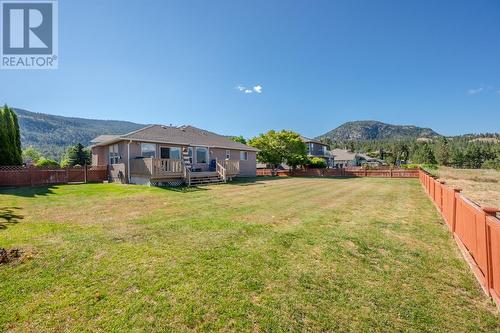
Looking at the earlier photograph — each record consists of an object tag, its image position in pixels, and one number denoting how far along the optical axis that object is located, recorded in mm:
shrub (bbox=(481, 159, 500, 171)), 77250
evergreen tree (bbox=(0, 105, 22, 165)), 16922
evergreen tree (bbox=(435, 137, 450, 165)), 91688
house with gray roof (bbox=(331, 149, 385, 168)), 63212
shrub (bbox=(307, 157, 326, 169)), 36438
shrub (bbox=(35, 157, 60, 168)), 26009
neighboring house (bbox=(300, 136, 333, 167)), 49312
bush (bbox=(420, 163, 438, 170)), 39072
